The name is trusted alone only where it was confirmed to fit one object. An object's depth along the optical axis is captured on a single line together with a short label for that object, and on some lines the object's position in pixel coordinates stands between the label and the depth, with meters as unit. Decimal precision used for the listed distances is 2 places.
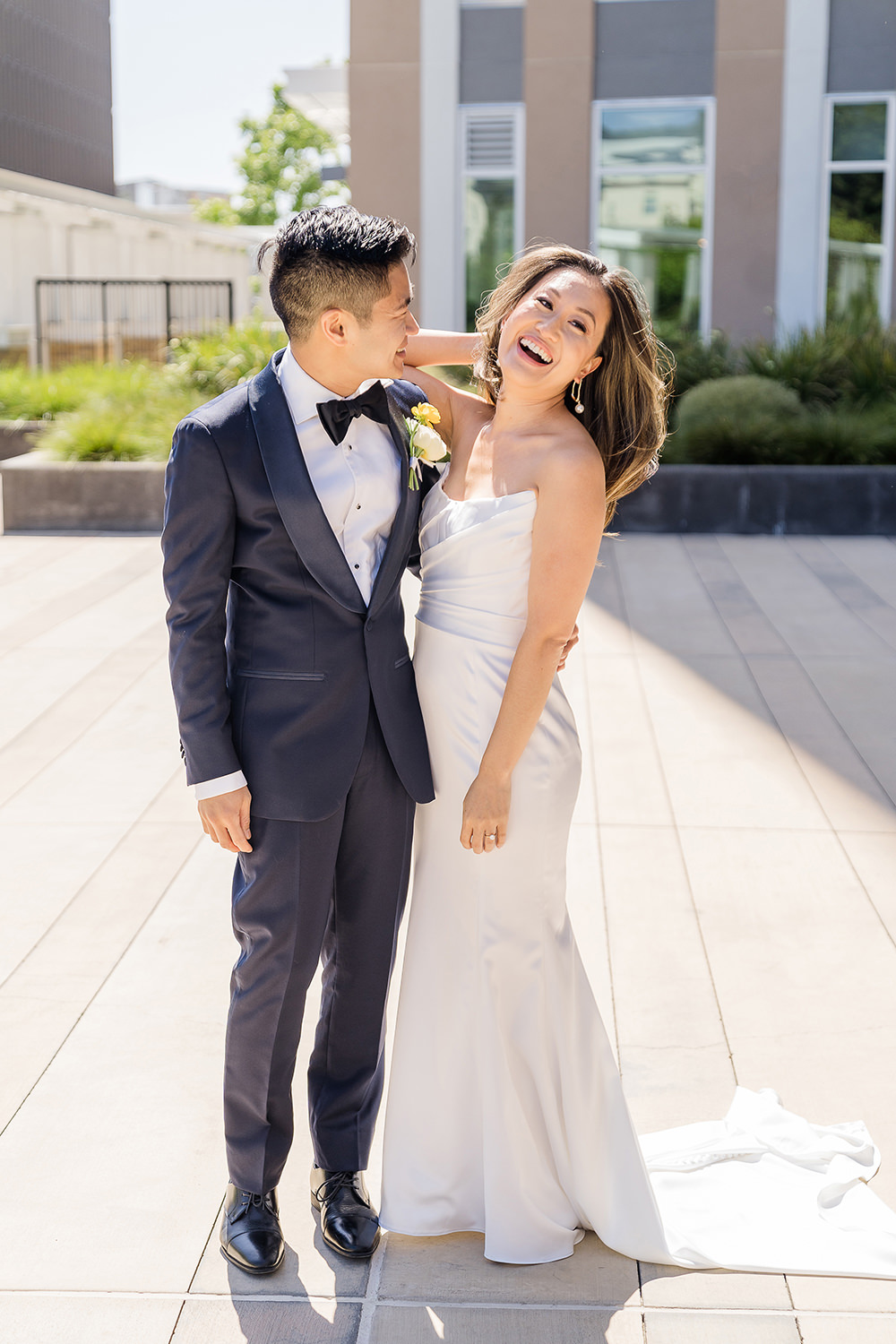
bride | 2.51
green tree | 57.25
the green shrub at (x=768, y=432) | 11.89
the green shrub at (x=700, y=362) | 14.03
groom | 2.27
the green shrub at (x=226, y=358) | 14.23
